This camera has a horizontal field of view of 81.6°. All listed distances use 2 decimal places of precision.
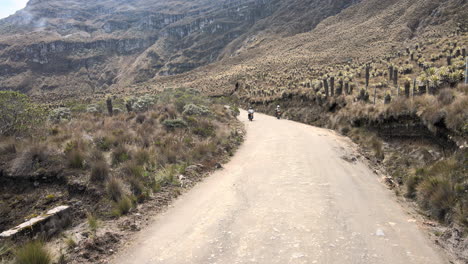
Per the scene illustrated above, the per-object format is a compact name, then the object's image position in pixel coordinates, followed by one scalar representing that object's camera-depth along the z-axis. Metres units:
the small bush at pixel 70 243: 5.27
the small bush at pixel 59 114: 16.82
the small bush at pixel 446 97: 9.56
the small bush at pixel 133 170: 8.29
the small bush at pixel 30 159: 7.86
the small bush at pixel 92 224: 5.86
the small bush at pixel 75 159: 8.24
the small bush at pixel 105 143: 10.12
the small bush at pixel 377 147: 11.82
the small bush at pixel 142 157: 9.24
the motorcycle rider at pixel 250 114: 26.31
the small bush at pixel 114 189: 7.15
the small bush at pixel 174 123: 14.13
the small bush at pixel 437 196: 5.91
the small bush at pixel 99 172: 7.79
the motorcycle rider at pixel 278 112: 27.72
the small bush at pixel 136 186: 7.63
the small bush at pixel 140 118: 14.82
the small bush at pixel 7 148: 8.62
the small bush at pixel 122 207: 6.53
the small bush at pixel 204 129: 14.09
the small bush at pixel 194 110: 18.59
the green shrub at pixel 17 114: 10.39
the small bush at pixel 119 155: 9.14
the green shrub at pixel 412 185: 7.59
